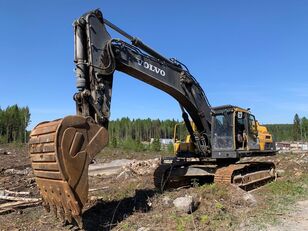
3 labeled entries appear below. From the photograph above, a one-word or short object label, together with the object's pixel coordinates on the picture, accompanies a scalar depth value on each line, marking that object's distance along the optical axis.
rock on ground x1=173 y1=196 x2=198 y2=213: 4.81
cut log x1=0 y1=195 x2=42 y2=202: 6.36
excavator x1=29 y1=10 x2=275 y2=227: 4.02
